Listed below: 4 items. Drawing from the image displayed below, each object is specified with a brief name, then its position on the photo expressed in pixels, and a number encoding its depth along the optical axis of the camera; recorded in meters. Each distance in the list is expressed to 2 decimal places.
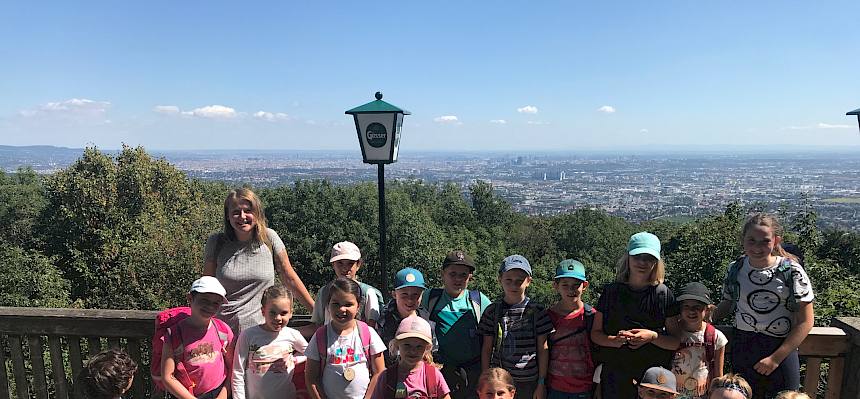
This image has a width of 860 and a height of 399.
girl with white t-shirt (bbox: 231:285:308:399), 2.73
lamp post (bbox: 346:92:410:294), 4.49
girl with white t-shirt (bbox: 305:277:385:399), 2.67
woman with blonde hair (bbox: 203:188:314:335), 2.97
